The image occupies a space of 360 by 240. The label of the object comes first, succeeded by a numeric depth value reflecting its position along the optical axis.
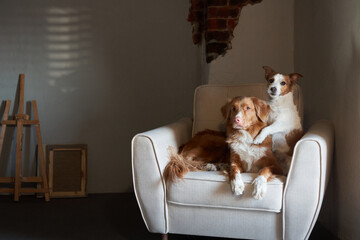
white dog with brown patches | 2.09
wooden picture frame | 3.52
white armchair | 1.81
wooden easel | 3.40
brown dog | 2.01
